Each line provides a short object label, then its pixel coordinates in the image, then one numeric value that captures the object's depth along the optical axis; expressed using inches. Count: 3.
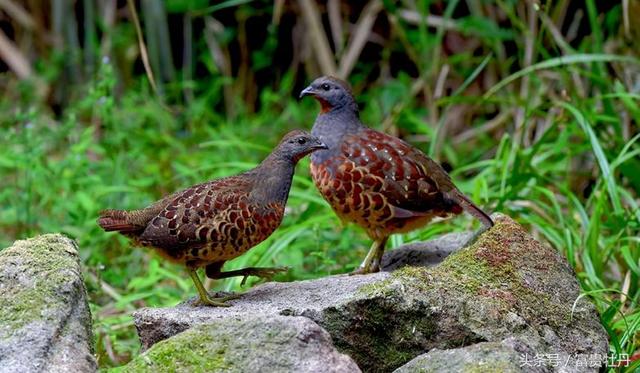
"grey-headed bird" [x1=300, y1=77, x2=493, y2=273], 372.8
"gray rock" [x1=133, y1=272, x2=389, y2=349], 293.7
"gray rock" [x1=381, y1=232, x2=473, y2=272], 371.9
